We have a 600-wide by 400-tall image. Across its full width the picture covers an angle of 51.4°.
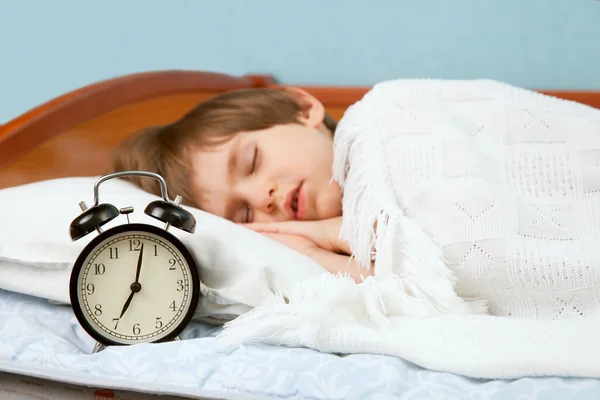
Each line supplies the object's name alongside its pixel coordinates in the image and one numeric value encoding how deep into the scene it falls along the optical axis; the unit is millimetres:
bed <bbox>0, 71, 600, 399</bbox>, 677
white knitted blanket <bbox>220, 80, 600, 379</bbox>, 743
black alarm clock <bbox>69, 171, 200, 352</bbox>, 822
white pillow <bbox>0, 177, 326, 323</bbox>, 888
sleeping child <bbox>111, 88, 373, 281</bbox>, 1250
